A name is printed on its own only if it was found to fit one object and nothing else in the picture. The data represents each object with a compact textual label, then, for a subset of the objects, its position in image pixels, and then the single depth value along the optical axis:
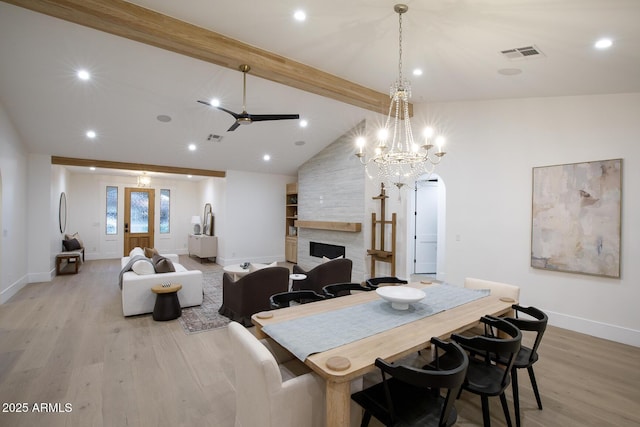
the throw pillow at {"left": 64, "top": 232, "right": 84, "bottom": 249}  7.72
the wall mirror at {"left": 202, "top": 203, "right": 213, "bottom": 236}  9.14
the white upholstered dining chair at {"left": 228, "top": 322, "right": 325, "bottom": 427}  1.45
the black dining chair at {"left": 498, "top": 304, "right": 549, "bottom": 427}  1.96
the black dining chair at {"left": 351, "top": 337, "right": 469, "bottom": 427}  1.35
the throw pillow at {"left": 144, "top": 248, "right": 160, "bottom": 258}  5.66
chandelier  2.70
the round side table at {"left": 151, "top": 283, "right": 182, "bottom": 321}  4.03
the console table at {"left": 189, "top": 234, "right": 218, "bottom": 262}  8.64
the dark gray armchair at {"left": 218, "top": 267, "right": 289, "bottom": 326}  3.79
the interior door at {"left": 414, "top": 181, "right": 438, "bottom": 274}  7.01
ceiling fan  3.54
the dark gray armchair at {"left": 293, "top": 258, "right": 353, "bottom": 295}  4.42
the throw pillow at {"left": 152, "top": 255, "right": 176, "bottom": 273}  4.47
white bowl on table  2.15
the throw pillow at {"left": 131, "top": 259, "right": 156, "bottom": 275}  4.29
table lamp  9.42
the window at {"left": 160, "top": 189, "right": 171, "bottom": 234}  10.03
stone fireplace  6.52
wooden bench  6.73
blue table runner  1.66
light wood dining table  1.41
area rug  3.83
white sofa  4.10
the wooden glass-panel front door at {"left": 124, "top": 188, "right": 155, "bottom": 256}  9.45
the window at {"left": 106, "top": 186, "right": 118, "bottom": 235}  9.23
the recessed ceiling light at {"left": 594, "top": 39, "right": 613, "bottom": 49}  2.49
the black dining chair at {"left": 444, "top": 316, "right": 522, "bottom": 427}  1.66
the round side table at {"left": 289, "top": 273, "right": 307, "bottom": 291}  4.55
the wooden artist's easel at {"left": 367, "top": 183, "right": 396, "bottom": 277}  5.68
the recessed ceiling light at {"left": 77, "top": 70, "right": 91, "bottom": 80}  3.97
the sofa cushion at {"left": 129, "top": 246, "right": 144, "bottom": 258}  5.64
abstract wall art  3.51
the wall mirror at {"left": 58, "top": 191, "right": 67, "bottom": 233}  7.26
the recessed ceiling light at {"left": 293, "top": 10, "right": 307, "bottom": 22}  2.66
